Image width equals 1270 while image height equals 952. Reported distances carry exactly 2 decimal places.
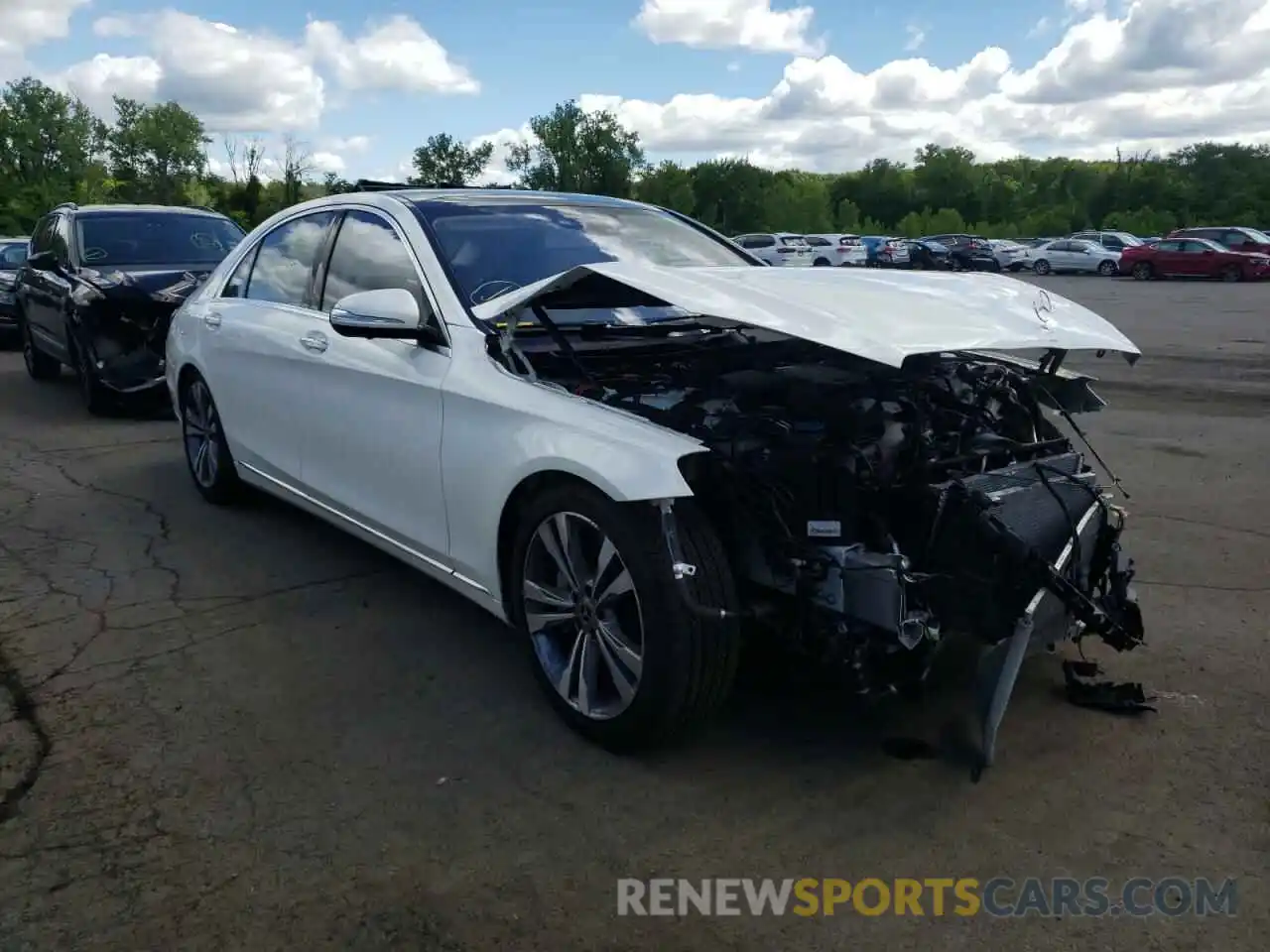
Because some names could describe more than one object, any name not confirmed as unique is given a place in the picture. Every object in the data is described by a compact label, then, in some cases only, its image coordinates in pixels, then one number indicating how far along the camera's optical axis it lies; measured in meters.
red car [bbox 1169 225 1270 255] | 34.21
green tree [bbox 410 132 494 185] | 78.19
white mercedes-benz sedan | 3.10
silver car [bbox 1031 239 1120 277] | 39.81
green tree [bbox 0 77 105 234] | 73.25
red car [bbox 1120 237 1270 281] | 32.88
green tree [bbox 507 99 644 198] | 82.00
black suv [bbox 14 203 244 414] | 9.10
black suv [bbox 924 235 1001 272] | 43.49
